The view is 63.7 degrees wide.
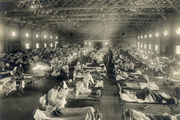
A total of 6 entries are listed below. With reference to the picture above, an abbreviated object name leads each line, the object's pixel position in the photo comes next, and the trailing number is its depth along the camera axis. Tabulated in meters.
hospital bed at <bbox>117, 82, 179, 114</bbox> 5.26
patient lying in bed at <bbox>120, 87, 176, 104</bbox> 5.33
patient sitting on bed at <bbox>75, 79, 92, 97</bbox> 6.08
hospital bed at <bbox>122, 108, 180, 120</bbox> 4.20
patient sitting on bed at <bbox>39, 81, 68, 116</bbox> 4.50
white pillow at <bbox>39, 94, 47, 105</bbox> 4.59
